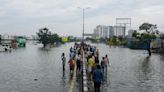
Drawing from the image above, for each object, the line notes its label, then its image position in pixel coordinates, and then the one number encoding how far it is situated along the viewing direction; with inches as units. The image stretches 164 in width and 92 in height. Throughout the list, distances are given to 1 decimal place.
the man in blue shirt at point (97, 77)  295.7
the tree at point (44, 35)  2199.7
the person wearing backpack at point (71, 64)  449.8
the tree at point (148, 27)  2571.3
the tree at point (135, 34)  2499.9
